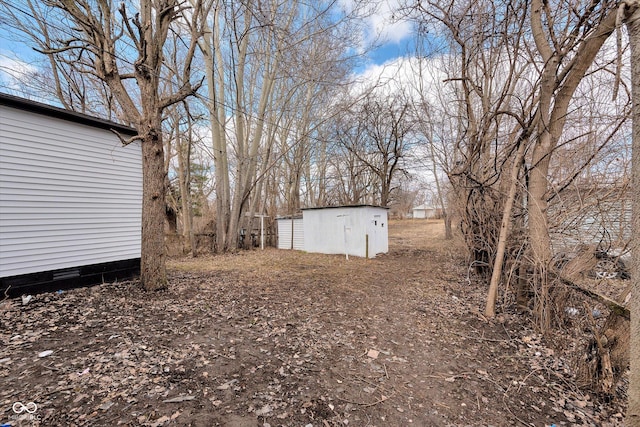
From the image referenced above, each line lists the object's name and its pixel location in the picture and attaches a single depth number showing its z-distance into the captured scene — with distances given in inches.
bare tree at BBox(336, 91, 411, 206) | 486.0
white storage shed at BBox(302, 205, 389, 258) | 356.2
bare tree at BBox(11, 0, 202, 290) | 169.9
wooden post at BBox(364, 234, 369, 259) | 347.3
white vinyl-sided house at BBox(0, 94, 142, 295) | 164.9
